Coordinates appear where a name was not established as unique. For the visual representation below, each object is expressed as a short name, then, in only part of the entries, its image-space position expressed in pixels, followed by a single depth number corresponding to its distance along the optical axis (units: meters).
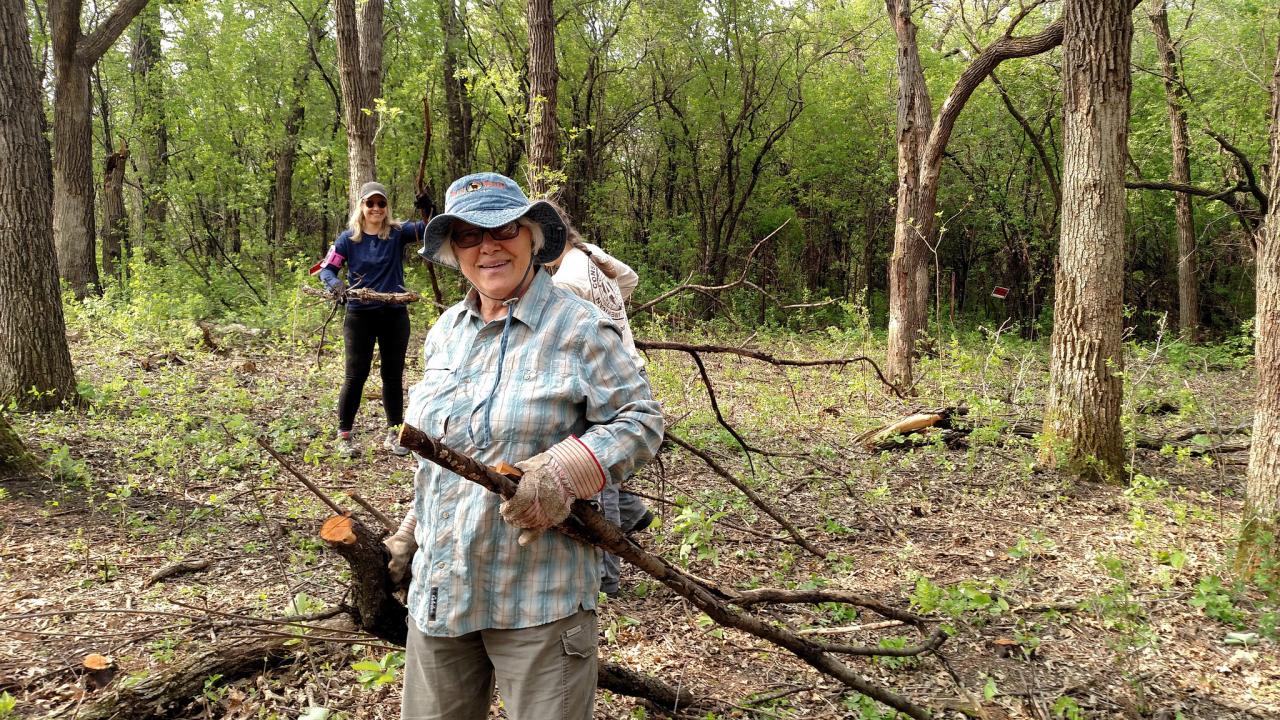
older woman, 1.67
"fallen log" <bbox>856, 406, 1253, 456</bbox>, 6.71
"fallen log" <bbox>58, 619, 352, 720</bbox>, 2.51
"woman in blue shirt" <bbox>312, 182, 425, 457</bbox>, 5.59
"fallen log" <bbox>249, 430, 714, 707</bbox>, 1.92
